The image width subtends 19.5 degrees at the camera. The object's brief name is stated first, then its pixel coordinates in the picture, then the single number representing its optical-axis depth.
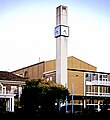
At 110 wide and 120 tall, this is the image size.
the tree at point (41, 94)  40.78
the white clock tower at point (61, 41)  52.26
